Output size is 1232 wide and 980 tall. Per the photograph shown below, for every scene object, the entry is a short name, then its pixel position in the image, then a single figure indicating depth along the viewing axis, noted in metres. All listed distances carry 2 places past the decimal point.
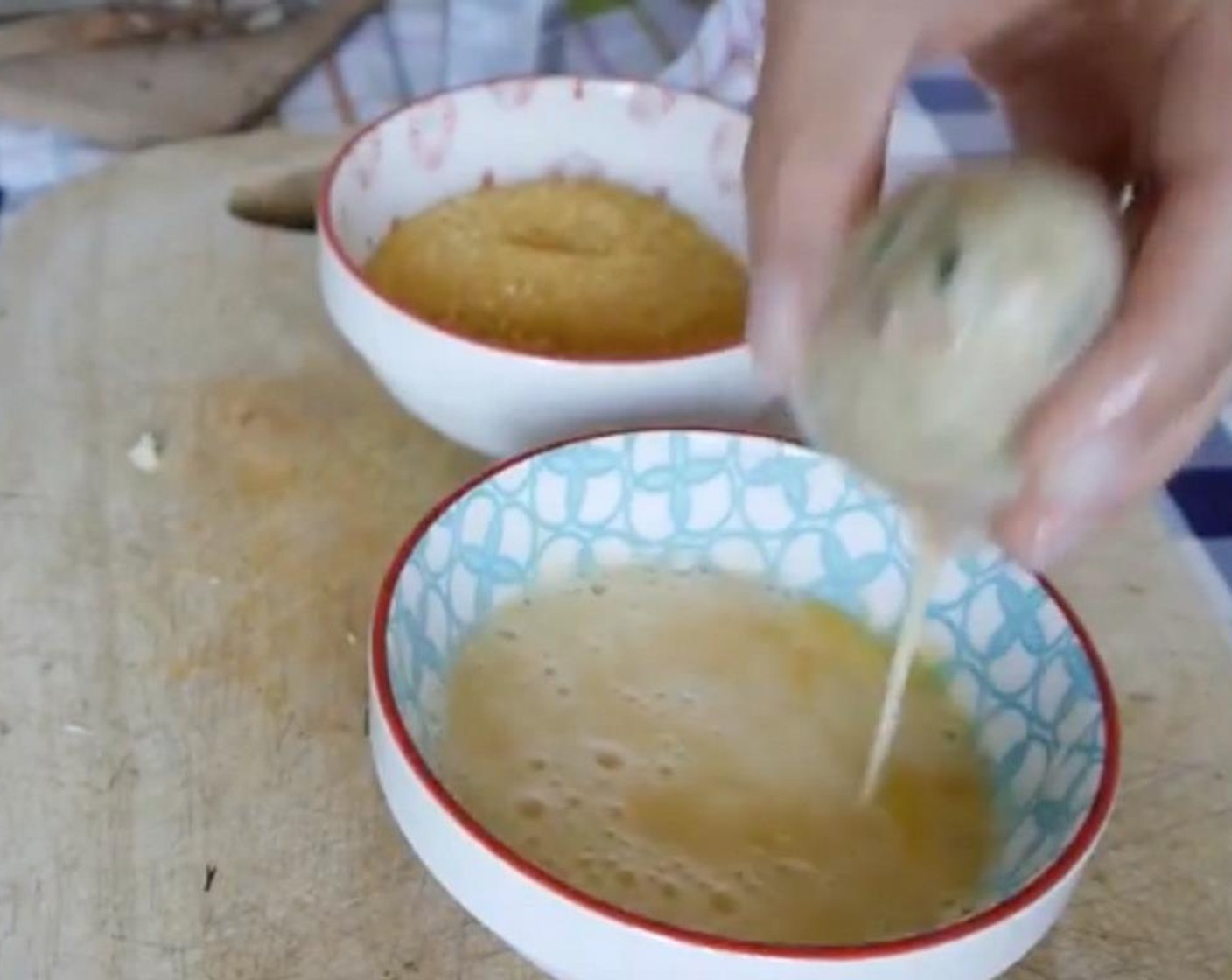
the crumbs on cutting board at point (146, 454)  0.63
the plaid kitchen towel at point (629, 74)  0.69
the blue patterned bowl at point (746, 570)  0.44
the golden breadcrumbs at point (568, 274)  0.64
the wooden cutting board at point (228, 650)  0.50
